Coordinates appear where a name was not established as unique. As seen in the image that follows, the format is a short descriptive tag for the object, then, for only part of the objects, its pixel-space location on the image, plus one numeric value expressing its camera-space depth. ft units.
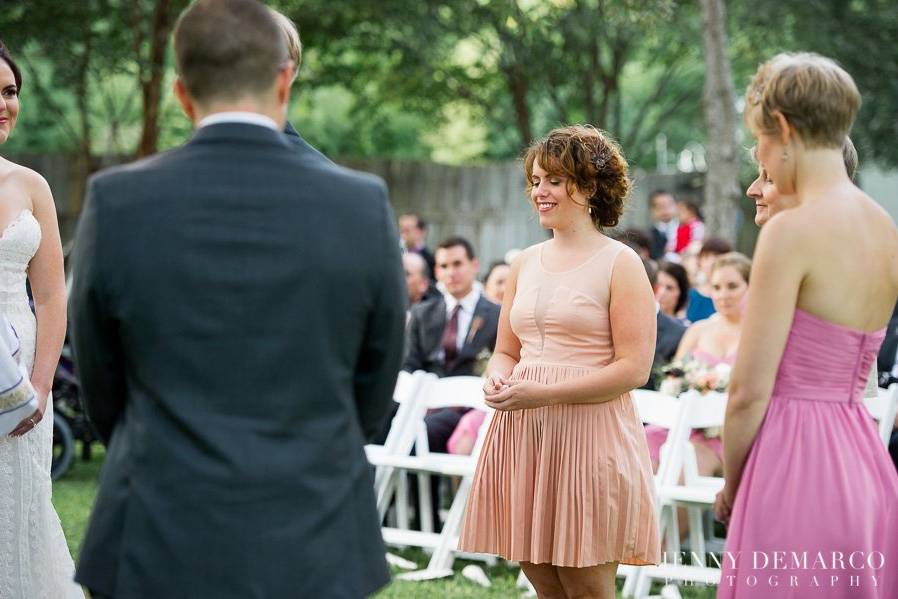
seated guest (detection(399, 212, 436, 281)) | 46.68
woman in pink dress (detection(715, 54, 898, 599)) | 10.00
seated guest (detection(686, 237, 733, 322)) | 33.53
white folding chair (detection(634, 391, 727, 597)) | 20.57
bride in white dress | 13.48
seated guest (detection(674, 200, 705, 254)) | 50.06
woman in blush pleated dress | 13.94
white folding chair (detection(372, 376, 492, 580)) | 23.40
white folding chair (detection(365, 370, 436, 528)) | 25.66
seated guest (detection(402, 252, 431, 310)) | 33.50
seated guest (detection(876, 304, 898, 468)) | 26.53
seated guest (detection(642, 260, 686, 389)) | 28.55
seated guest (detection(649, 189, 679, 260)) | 51.34
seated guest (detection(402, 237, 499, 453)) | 30.27
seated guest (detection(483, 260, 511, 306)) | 34.40
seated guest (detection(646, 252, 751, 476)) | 26.21
